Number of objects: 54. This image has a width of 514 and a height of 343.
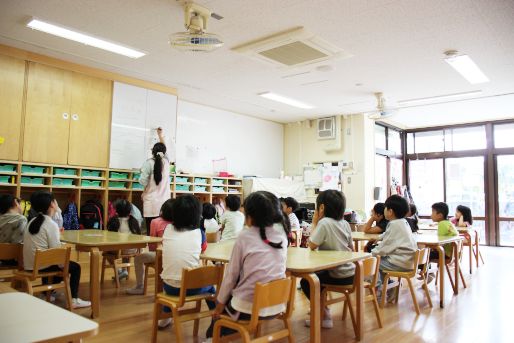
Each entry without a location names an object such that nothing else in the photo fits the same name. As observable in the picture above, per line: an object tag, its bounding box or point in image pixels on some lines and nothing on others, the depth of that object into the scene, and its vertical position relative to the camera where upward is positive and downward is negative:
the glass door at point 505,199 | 9.41 +0.02
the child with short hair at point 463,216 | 6.40 -0.28
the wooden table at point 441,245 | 4.09 -0.51
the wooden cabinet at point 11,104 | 5.11 +1.14
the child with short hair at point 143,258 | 4.26 -0.70
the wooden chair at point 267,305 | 2.02 -0.60
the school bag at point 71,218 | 5.57 -0.37
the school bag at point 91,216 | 5.77 -0.34
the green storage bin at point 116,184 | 6.15 +0.14
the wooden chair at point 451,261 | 4.68 -0.74
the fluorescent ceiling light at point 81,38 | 4.52 +1.90
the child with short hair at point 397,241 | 3.85 -0.43
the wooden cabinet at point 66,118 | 5.39 +1.08
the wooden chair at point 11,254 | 3.35 -0.54
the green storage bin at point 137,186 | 6.37 +0.12
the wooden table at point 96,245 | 3.37 -0.46
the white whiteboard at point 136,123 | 6.25 +1.17
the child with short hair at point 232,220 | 4.62 -0.30
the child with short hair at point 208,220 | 4.80 -0.32
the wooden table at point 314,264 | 2.55 -0.45
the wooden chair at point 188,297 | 2.44 -0.68
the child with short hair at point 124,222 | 4.70 -0.35
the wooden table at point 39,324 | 1.08 -0.39
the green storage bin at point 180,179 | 7.12 +0.27
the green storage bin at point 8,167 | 5.09 +0.31
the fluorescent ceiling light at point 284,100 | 7.38 +1.89
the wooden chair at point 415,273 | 3.74 -0.73
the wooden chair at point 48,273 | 3.10 -0.67
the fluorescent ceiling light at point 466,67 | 5.20 +1.89
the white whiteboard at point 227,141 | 7.96 +1.21
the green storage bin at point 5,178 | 5.05 +0.16
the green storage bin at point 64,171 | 5.57 +0.30
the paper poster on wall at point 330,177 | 9.22 +0.46
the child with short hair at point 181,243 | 2.72 -0.35
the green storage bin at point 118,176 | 6.15 +0.27
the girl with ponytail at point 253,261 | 2.18 -0.37
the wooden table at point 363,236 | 4.33 -0.44
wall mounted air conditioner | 9.32 +1.64
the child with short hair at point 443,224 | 4.74 -0.31
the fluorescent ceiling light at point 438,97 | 7.13 +1.91
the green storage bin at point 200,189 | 7.52 +0.11
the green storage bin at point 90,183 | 5.82 +0.14
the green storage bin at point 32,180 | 5.26 +0.15
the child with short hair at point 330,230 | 3.23 -0.27
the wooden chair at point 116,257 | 4.58 -0.75
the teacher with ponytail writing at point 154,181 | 5.86 +0.19
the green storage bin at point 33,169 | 5.26 +0.30
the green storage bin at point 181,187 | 7.13 +0.12
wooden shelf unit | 5.20 +0.11
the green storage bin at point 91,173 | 5.86 +0.30
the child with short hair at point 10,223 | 3.66 -0.30
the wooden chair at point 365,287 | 3.08 -0.73
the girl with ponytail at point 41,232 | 3.31 -0.34
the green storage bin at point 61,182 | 5.54 +0.14
